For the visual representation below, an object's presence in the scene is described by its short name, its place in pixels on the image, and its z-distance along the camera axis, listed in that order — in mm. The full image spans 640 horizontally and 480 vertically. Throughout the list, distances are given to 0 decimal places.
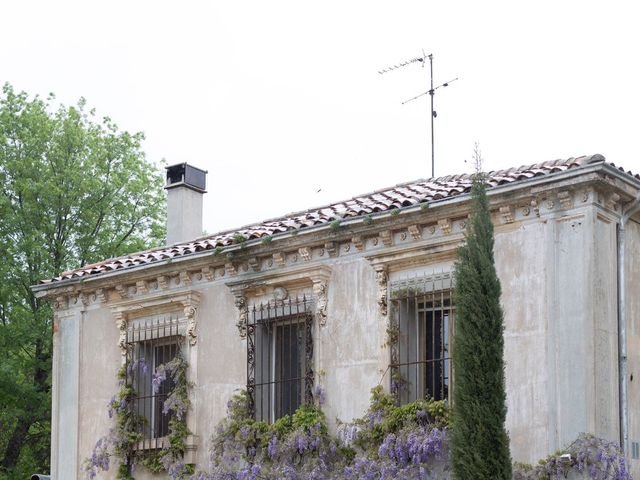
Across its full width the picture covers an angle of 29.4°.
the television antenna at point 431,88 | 18469
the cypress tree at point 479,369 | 12055
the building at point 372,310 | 13438
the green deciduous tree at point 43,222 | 27109
